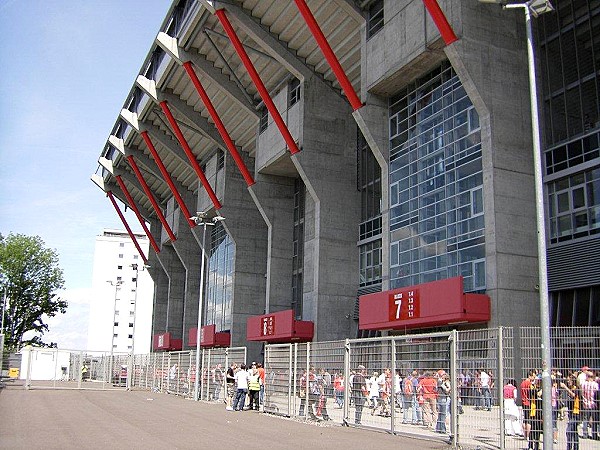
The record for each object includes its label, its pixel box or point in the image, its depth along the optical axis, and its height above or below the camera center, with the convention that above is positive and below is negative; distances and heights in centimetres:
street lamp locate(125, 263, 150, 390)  4182 -83
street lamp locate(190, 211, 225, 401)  3126 -96
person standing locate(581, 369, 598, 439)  1180 -64
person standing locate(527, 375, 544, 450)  1288 -88
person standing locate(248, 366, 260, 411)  2456 -98
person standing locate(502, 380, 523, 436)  1368 -92
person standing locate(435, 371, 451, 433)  1470 -77
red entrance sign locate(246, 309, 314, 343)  3728 +174
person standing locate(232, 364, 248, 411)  2432 -105
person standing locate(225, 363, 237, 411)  2608 -90
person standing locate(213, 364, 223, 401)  2973 -99
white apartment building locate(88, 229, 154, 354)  11631 +975
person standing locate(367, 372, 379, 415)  1720 -71
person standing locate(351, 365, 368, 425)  1791 -76
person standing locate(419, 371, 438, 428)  1503 -75
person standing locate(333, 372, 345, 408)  1906 -75
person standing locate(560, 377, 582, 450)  1230 -74
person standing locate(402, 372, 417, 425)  1578 -84
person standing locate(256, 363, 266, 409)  2508 -62
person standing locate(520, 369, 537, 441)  1316 -66
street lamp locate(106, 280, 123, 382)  4894 -51
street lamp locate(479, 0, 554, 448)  1187 +193
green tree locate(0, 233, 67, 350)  7375 +717
